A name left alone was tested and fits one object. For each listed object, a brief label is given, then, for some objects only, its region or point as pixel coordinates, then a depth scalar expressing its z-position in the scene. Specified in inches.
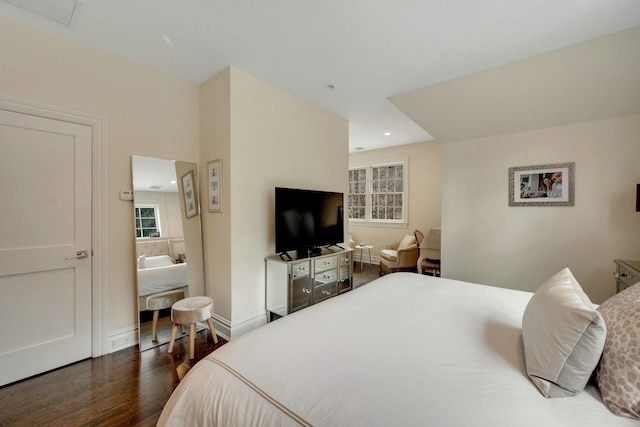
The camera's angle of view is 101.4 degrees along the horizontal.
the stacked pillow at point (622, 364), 31.9
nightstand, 90.0
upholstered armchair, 192.1
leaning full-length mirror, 100.0
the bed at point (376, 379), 32.1
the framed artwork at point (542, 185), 124.0
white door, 77.1
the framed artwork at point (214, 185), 106.3
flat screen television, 114.7
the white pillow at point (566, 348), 35.6
